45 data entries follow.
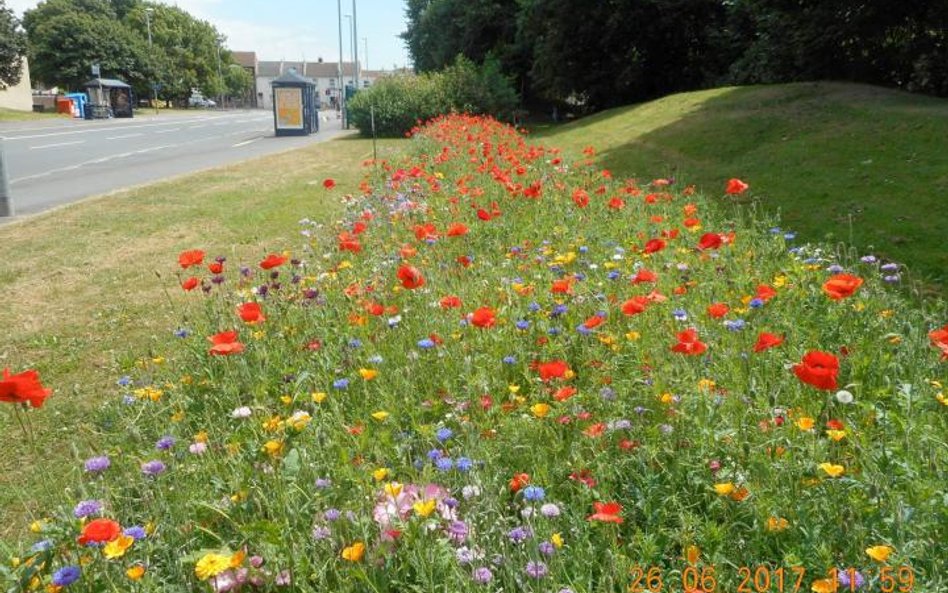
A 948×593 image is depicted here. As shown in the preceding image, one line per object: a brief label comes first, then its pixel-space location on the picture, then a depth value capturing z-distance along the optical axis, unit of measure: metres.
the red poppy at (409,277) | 2.85
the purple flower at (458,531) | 1.96
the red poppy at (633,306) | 2.55
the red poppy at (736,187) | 3.78
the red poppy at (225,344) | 2.38
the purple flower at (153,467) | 2.22
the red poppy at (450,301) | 3.04
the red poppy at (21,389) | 1.78
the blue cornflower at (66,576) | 1.74
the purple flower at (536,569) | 1.78
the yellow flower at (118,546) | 1.78
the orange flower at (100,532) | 1.65
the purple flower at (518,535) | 1.88
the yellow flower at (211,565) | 1.78
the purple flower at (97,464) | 2.11
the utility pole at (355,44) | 45.72
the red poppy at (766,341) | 2.11
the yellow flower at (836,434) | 2.04
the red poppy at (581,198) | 4.76
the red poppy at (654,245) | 3.10
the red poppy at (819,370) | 1.80
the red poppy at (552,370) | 2.22
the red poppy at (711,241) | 3.04
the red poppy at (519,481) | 2.12
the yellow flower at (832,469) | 1.82
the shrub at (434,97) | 29.52
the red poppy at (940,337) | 2.16
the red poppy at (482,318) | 2.57
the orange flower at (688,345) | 2.33
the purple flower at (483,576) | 1.79
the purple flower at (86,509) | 1.97
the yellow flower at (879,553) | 1.62
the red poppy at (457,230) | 3.69
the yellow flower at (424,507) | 1.80
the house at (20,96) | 55.19
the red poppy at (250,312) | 2.70
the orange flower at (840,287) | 2.24
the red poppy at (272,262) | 3.31
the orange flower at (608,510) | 1.82
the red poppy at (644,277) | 2.92
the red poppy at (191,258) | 3.05
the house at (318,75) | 150.38
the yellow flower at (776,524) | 1.91
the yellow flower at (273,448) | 2.22
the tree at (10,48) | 49.31
